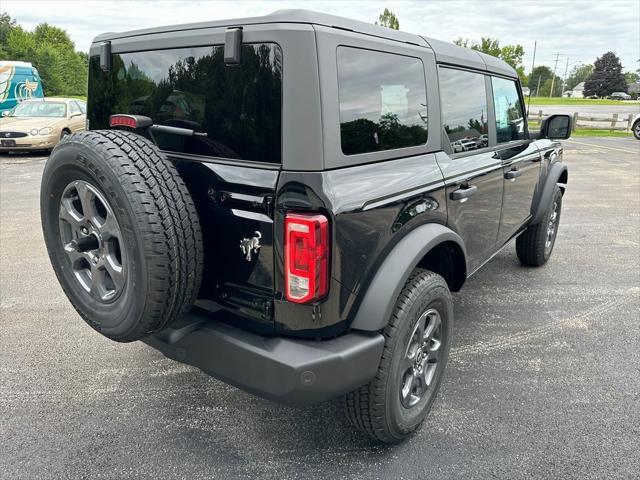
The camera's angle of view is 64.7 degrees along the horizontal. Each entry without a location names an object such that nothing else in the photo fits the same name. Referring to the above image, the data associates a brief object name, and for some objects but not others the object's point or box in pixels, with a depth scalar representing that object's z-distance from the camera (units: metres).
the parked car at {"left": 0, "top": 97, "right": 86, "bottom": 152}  12.46
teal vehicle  16.41
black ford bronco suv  1.91
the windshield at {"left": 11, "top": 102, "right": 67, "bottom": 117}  13.25
